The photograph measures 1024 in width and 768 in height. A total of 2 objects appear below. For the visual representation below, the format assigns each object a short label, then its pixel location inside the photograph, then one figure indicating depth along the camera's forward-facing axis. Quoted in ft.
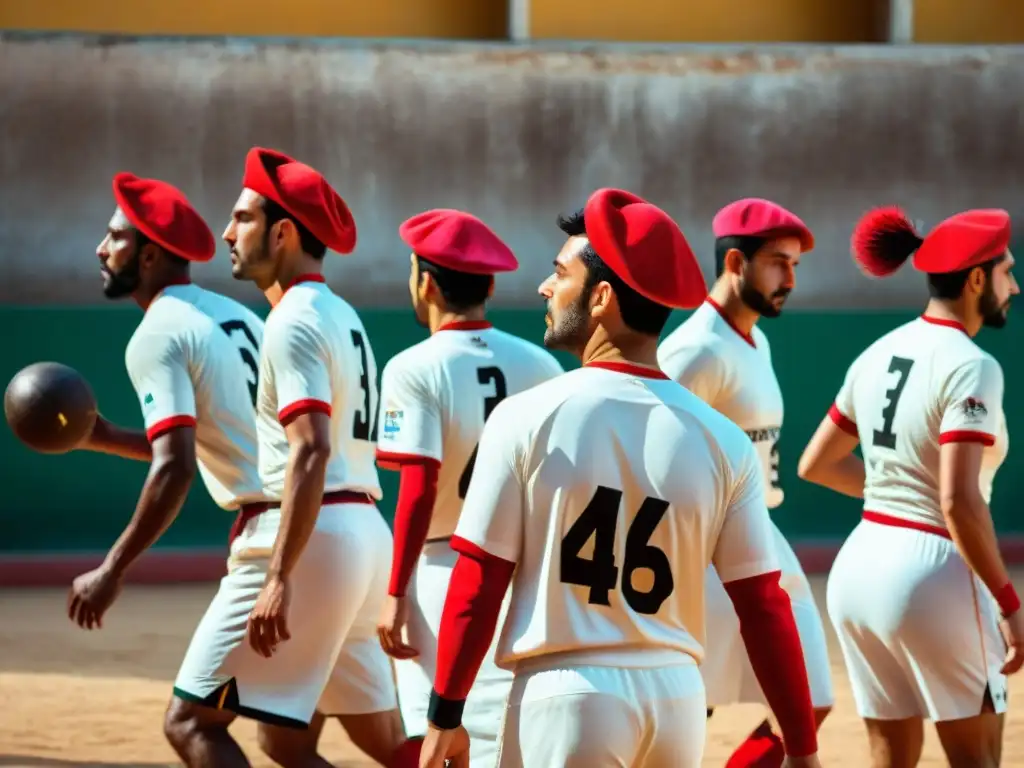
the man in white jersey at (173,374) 32.99
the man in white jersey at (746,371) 36.50
